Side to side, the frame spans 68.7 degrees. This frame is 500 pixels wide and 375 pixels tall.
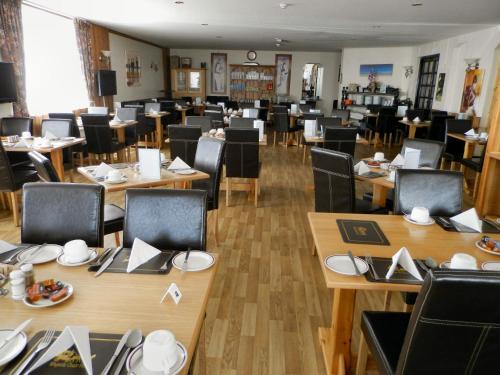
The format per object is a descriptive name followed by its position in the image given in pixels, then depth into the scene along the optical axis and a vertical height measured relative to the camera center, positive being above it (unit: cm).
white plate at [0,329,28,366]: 98 -71
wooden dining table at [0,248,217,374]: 114 -71
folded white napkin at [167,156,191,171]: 308 -63
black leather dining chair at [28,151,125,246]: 236 -92
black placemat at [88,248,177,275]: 146 -70
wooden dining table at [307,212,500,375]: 163 -68
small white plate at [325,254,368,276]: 145 -68
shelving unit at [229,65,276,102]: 1341 +34
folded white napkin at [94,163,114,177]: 287 -64
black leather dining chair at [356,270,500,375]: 97 -63
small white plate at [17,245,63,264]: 152 -70
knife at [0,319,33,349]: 103 -70
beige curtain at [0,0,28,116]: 518 +58
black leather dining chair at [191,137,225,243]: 311 -62
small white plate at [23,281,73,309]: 122 -71
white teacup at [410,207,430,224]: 196 -62
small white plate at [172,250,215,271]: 148 -69
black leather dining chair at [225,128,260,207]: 415 -72
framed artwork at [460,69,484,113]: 723 +19
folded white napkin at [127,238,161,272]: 148 -67
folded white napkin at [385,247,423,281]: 141 -64
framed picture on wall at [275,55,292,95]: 1325 +67
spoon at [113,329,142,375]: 99 -71
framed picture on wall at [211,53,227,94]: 1352 +62
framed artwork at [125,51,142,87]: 955 +51
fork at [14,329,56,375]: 95 -71
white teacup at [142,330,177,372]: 94 -66
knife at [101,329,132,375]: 95 -71
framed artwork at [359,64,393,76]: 1112 +77
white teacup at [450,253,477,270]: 136 -60
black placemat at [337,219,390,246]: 174 -67
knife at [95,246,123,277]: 145 -70
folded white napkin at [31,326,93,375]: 94 -67
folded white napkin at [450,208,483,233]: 189 -63
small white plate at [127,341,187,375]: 95 -71
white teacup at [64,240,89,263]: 151 -67
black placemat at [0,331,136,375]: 96 -72
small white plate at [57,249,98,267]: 149 -70
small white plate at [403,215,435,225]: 197 -66
